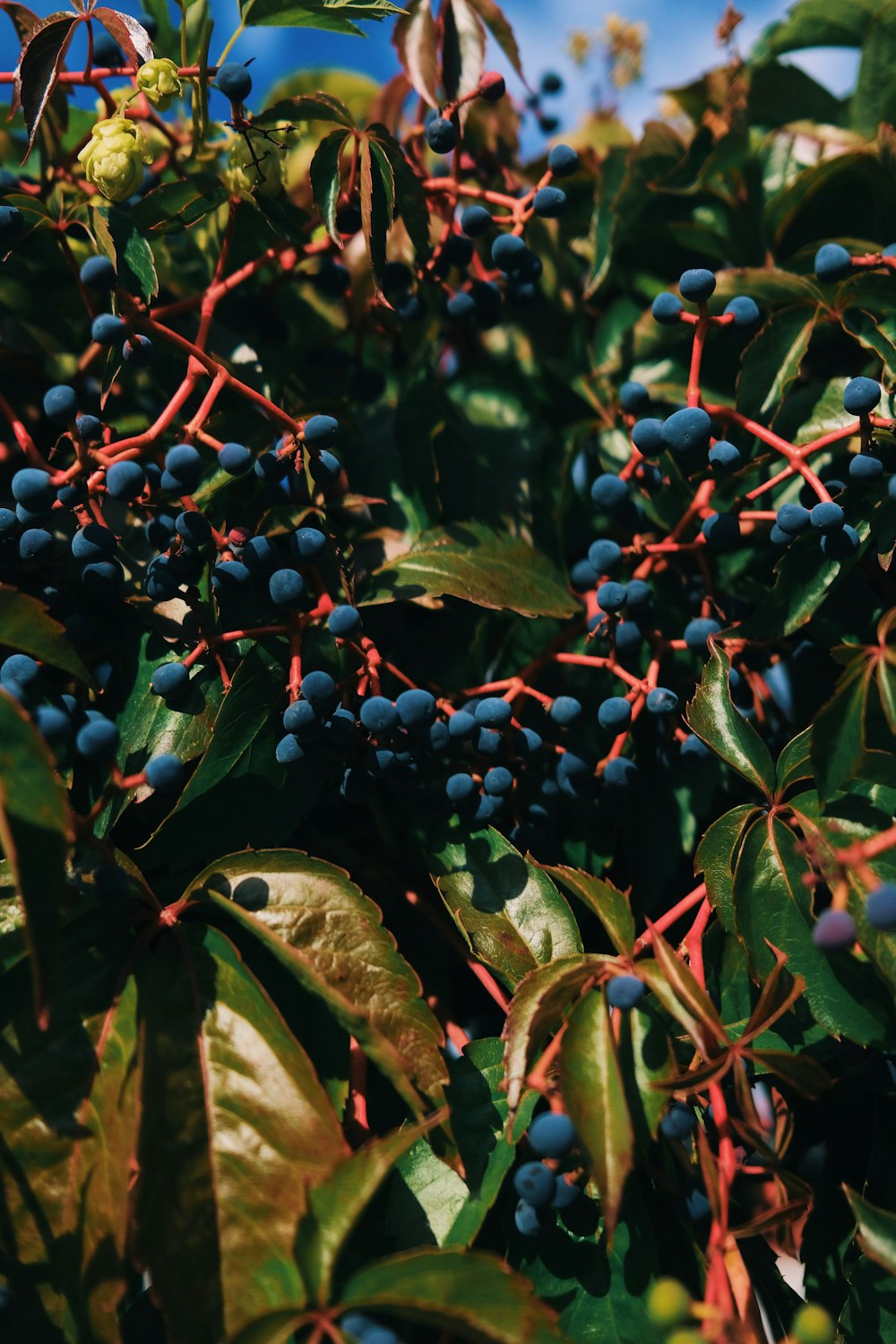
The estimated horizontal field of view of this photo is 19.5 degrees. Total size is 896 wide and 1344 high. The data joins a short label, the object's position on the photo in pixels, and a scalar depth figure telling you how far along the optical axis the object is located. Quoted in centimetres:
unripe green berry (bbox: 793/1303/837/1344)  42
